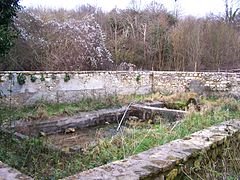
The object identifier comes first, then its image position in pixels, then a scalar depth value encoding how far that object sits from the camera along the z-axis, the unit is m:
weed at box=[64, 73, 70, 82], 11.44
